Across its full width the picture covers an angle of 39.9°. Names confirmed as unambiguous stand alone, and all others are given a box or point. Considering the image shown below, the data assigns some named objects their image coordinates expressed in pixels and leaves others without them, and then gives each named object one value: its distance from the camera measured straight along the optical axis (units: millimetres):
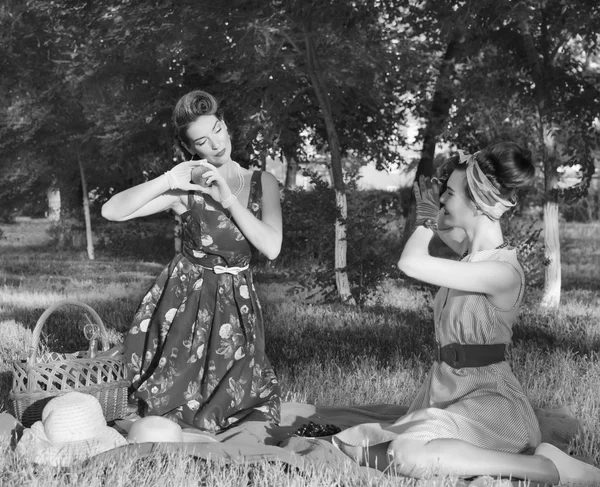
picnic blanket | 3645
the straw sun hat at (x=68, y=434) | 3695
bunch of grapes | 4184
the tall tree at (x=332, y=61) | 8703
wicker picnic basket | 4270
